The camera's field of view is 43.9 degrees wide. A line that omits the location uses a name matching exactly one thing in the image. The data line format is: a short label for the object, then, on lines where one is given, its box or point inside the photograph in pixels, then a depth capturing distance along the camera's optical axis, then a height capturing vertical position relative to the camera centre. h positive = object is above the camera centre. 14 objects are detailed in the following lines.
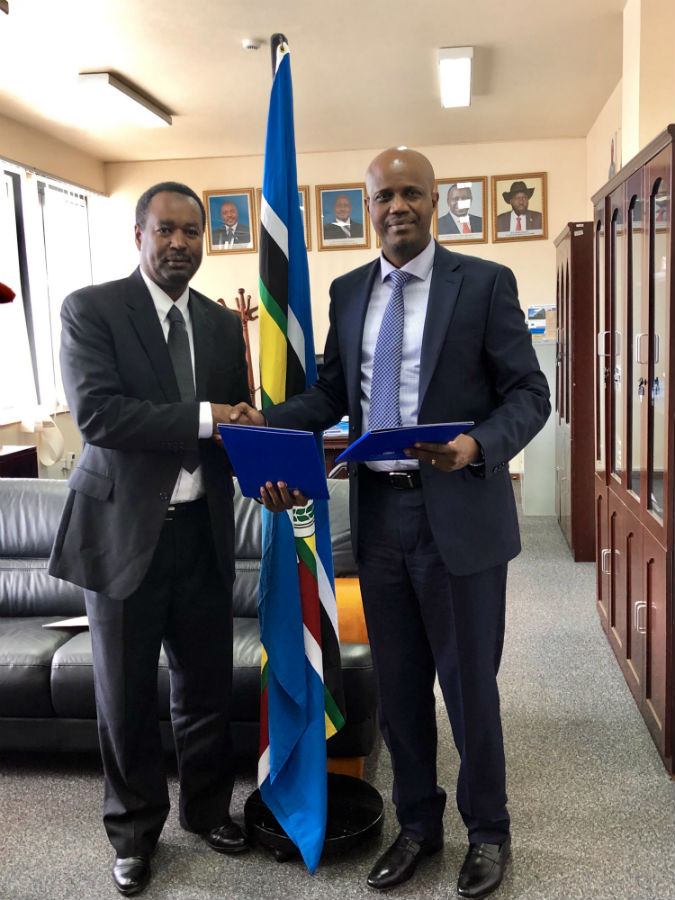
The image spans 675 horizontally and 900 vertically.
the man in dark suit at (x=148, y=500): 1.95 -0.35
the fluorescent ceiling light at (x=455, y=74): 5.02 +1.68
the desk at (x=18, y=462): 5.36 -0.66
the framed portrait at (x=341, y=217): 7.88 +1.21
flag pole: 2.17 +0.79
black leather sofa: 2.45 -0.95
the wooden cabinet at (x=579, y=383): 4.91 -0.29
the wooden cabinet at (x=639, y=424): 2.49 -0.31
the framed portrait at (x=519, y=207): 7.70 +1.20
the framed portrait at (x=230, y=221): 8.00 +1.24
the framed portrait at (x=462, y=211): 7.74 +1.19
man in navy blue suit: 1.86 -0.36
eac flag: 2.18 -0.59
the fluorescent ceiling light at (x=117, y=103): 5.26 +1.72
